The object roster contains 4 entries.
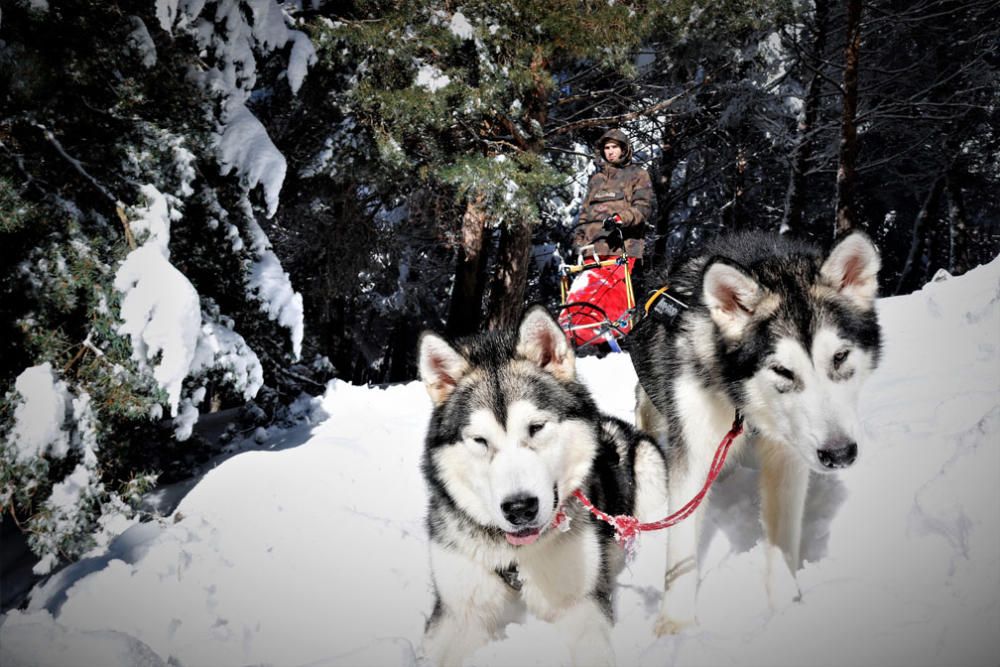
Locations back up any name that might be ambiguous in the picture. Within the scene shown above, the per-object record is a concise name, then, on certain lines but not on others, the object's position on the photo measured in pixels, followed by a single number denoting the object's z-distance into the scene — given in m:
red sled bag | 5.09
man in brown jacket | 5.81
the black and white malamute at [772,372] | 1.82
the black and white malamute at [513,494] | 2.08
